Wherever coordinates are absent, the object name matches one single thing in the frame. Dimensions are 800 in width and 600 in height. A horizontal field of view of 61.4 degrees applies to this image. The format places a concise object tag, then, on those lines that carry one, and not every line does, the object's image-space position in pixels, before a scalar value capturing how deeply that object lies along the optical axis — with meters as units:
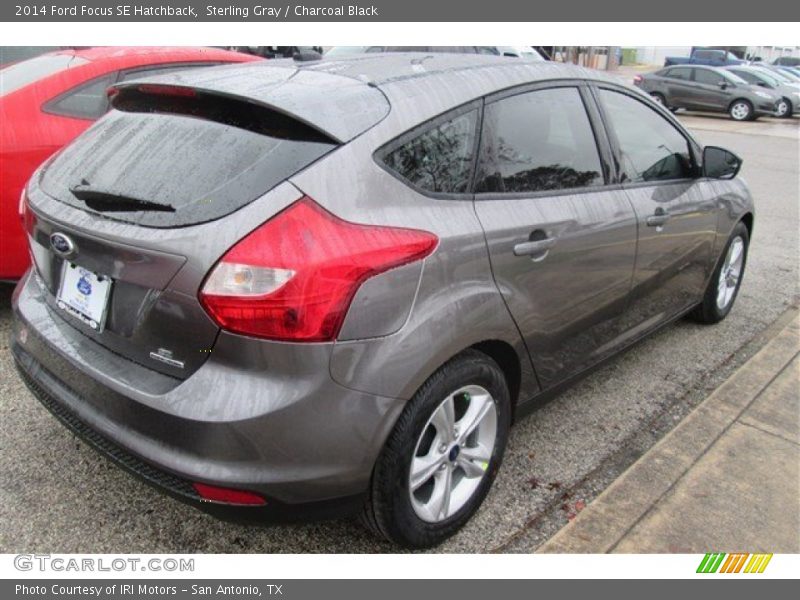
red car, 3.47
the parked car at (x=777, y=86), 22.77
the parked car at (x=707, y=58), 37.35
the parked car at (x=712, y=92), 21.95
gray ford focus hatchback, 1.80
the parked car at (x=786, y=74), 25.66
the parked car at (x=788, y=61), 43.31
